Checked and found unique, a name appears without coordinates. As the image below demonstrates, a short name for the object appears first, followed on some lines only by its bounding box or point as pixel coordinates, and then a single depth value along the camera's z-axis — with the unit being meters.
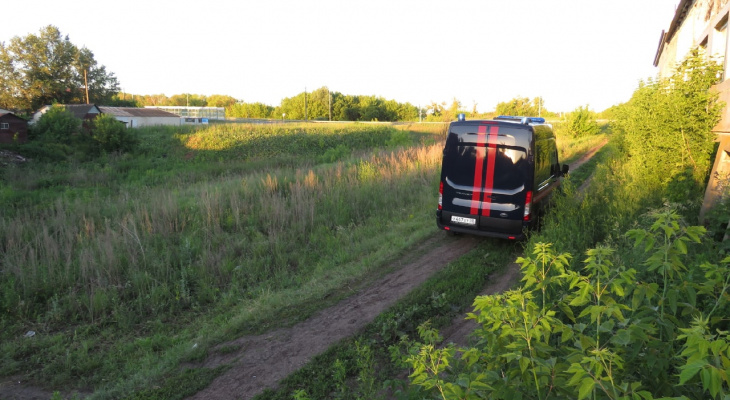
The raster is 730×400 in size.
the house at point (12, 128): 36.97
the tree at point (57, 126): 38.53
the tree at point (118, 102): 73.88
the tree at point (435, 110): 70.74
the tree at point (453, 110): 52.09
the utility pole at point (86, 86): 65.29
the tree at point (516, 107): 51.72
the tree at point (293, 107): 92.19
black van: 7.75
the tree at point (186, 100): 110.43
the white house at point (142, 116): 55.80
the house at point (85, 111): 49.16
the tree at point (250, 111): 94.94
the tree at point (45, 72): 61.56
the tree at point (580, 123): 37.00
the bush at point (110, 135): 36.47
